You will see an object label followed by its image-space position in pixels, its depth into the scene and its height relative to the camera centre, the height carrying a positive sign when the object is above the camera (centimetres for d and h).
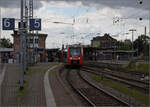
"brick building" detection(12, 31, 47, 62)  6378 +149
